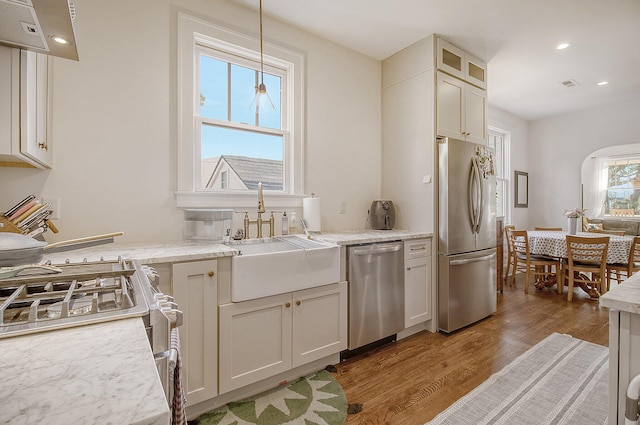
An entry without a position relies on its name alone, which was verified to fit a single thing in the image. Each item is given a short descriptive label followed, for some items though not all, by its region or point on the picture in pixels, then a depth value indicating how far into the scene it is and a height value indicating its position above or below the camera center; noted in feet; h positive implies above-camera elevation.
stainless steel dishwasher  7.63 -2.08
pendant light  6.78 +3.07
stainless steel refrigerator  9.28 -0.70
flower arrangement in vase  13.47 -0.28
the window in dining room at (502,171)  17.78 +2.47
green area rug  5.55 -3.76
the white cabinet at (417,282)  8.86 -2.06
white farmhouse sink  5.83 -1.14
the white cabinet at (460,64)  9.74 +5.13
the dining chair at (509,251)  14.76 -1.88
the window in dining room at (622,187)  15.93 +1.40
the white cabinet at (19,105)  4.28 +1.58
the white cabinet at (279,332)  5.85 -2.53
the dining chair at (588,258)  11.69 -1.77
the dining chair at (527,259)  13.34 -2.09
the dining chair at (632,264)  11.59 -2.03
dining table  11.87 -1.41
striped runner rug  5.60 -3.74
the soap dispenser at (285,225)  8.55 -0.34
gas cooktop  2.14 -0.75
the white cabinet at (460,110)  9.71 +3.52
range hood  3.47 +2.36
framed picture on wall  18.43 +1.45
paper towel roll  8.68 -0.03
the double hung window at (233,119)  7.45 +2.62
